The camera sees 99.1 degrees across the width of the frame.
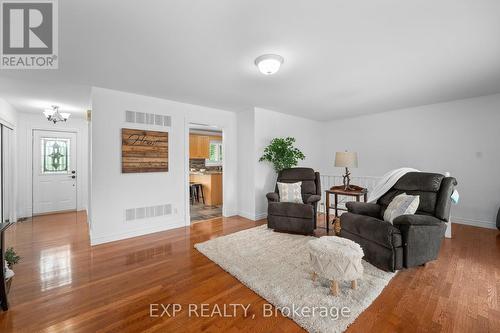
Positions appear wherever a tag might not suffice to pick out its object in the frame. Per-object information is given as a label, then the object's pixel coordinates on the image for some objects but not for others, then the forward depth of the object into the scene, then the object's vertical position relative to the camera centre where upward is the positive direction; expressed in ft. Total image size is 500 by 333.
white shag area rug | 5.70 -3.90
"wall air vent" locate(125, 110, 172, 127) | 11.92 +2.89
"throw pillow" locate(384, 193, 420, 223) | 8.27 -1.62
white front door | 16.88 -0.24
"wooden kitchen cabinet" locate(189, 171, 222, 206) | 20.07 -1.87
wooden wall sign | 11.74 +0.97
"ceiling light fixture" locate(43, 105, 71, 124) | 14.05 +3.79
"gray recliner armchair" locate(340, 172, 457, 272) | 7.62 -2.41
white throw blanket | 10.38 -0.83
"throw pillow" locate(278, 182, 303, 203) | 13.01 -1.57
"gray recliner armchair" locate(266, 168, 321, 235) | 11.73 -2.48
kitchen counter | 20.36 -0.57
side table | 11.79 -1.45
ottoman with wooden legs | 6.41 -2.94
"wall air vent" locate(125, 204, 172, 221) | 11.99 -2.62
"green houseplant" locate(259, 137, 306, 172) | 15.17 +0.91
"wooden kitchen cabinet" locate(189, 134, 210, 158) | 23.95 +2.46
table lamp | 12.42 +0.41
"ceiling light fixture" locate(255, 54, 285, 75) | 7.79 +3.87
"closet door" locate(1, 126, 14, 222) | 13.67 -0.42
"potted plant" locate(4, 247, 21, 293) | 6.33 -2.92
